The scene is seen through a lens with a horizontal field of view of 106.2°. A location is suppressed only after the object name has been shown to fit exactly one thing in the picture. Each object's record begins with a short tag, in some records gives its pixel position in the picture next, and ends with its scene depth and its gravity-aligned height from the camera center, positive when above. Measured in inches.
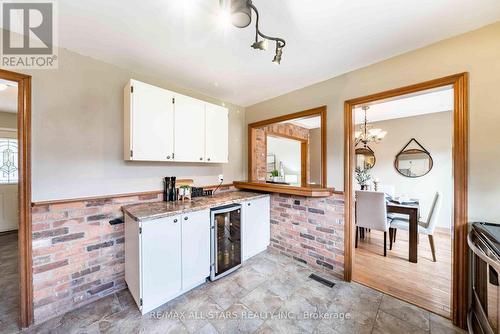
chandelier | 144.1 +26.5
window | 146.0 +4.2
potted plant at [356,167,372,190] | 170.1 -8.6
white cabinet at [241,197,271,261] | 101.5 -35.0
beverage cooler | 85.6 -36.6
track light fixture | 40.3 +33.9
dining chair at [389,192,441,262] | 107.5 -34.9
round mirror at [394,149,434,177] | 162.9 +3.3
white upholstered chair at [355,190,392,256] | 109.4 -27.0
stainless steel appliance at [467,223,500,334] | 42.3 -29.5
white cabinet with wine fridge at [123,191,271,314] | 65.7 -31.9
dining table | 103.9 -32.3
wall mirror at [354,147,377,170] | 190.7 +8.8
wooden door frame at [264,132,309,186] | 209.2 +10.5
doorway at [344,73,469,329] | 60.7 -9.1
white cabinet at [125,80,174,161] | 75.5 +18.1
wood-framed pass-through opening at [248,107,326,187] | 110.7 +18.9
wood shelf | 87.9 -12.0
